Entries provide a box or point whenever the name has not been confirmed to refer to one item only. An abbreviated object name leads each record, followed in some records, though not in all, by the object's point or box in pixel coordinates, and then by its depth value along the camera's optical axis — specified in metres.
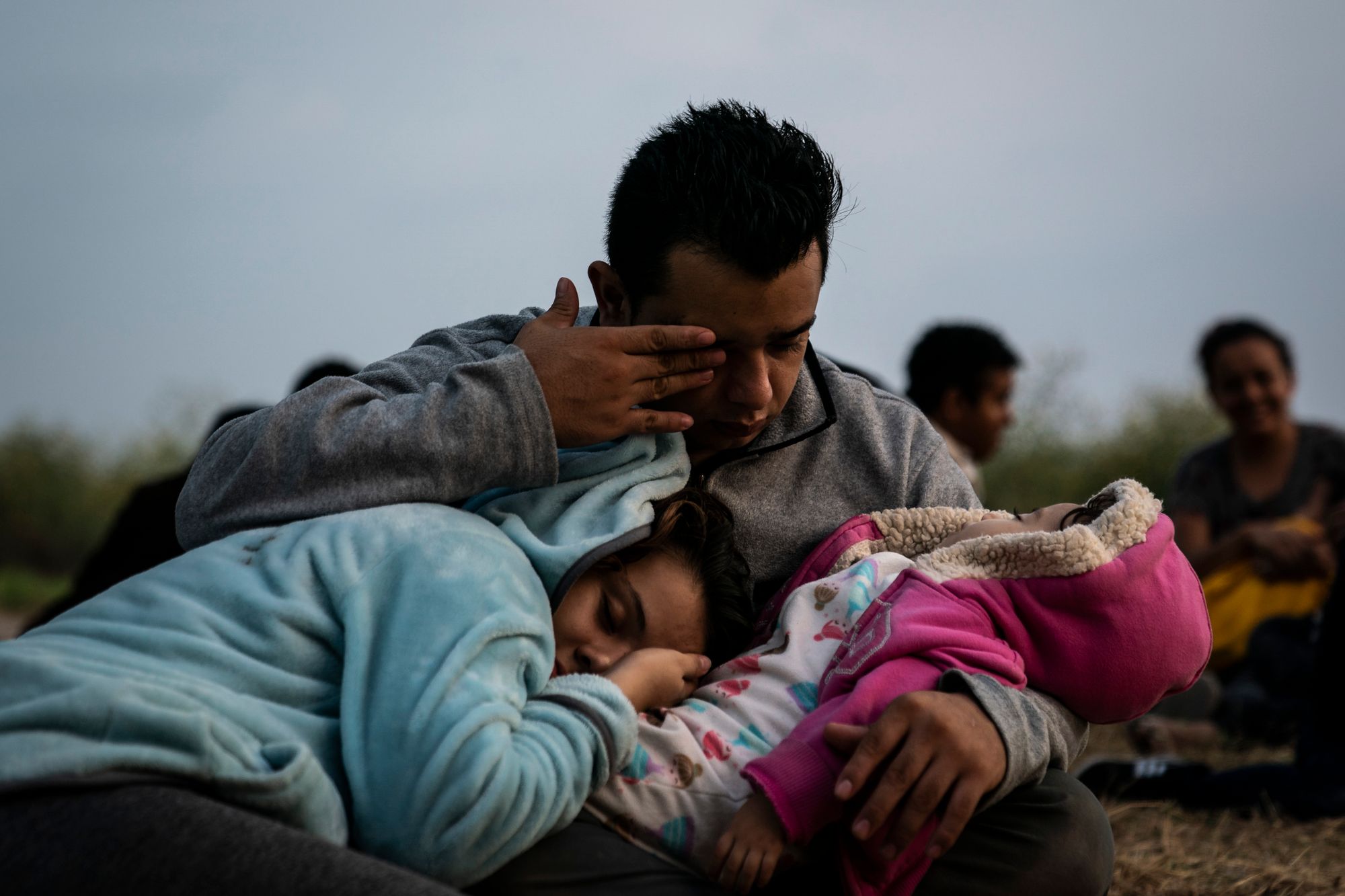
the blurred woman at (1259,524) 4.96
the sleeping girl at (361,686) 1.45
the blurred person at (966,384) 6.13
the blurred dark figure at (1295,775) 3.52
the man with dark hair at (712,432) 1.66
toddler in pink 1.68
